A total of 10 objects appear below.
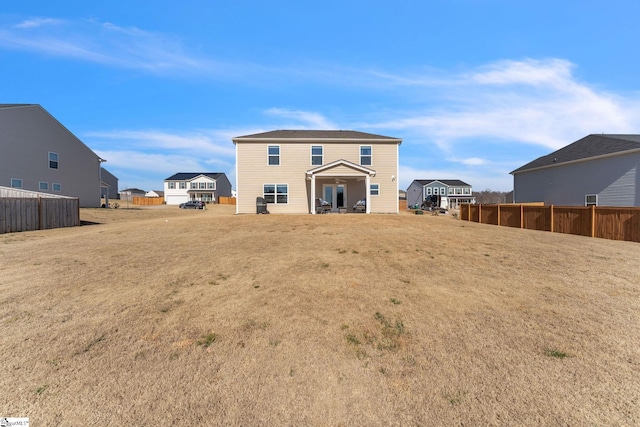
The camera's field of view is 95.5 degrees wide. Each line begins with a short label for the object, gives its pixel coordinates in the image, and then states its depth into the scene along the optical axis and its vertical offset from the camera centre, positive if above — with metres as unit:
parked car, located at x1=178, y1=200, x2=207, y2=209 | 43.78 +0.65
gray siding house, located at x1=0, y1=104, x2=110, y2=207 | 23.44 +5.02
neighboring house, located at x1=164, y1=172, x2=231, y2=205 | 63.88 +4.74
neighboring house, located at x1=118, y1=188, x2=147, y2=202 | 92.89 +6.11
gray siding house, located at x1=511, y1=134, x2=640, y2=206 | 17.95 +2.32
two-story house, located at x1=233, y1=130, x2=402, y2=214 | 20.53 +2.72
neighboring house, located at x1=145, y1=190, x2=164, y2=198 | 85.22 +4.93
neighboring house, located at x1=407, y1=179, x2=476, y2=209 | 66.38 +3.94
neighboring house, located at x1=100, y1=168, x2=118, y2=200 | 55.37 +5.79
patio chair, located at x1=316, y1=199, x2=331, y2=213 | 20.61 +0.14
